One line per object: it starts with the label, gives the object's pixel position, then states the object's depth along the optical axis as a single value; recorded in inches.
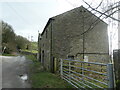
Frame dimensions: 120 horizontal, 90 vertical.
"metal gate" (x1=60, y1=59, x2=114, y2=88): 120.9
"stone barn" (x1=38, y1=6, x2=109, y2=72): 385.1
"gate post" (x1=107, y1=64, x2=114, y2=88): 120.7
